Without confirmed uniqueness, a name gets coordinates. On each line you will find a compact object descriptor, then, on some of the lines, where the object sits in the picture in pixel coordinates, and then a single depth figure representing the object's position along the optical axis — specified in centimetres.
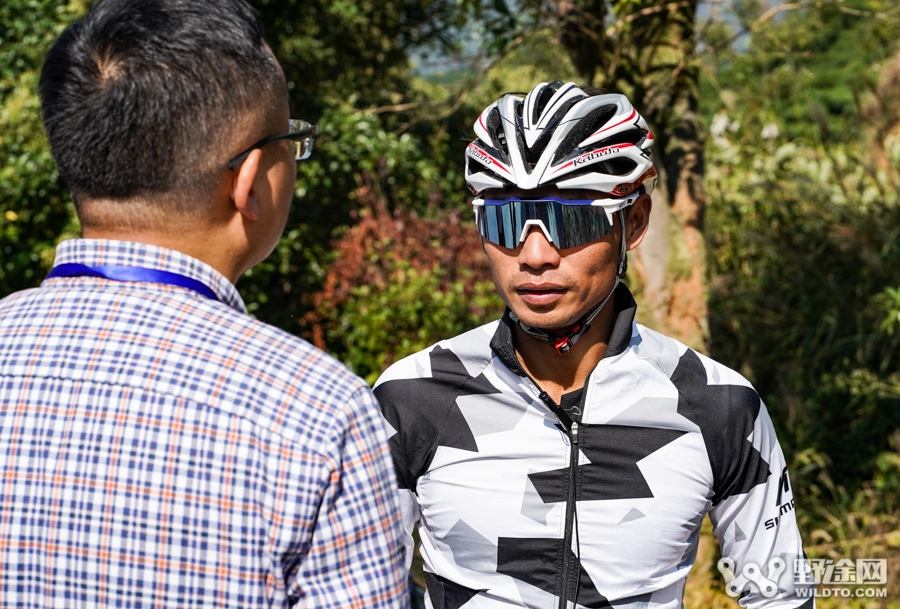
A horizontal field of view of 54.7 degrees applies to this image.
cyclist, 197
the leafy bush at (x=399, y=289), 591
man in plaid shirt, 115
